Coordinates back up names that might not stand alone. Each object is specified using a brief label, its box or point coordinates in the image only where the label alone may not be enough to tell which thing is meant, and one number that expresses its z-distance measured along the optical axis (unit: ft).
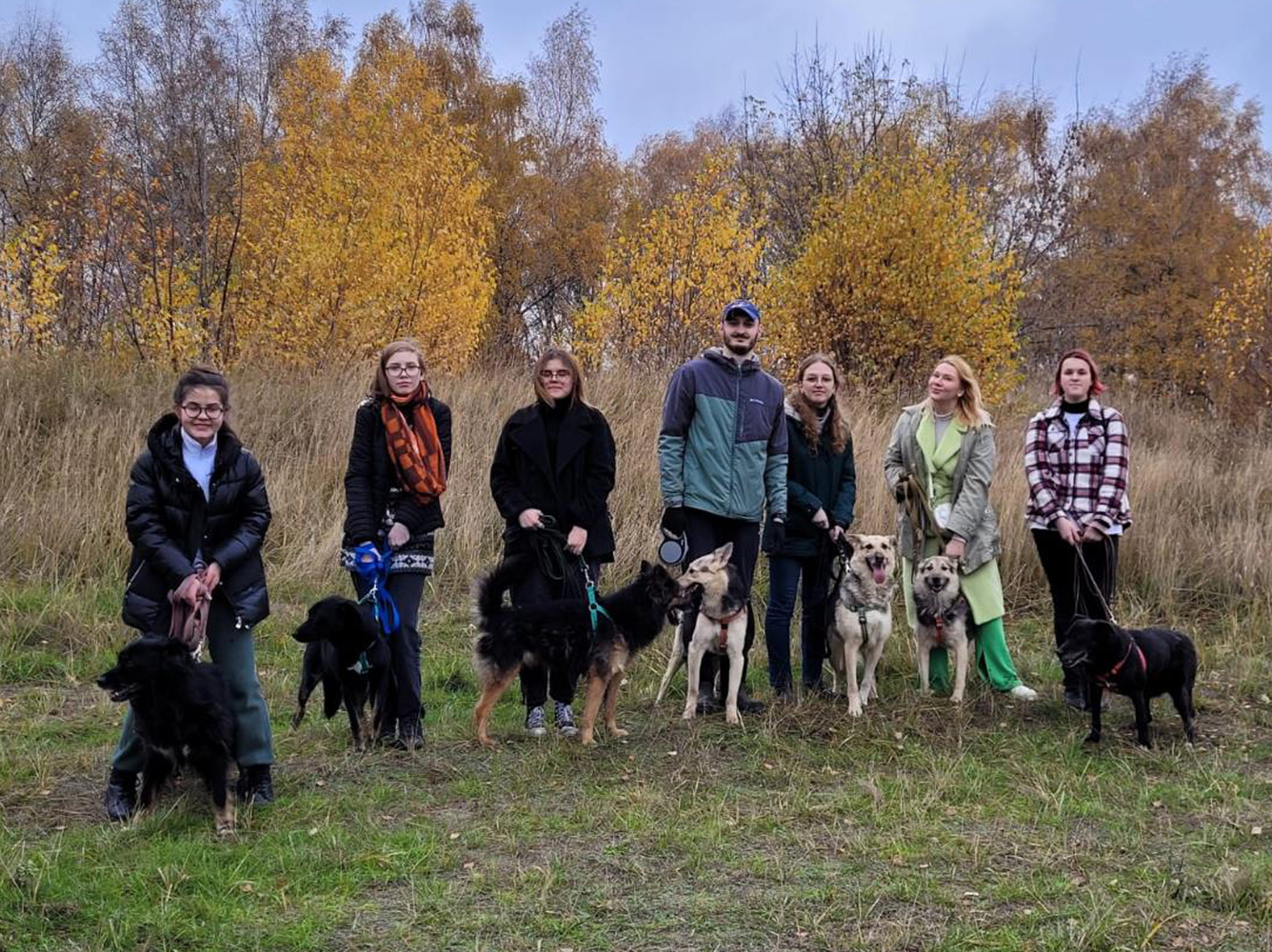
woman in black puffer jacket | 14.34
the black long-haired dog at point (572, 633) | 17.79
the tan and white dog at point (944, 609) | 21.29
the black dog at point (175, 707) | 13.44
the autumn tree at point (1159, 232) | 89.20
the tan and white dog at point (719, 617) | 19.48
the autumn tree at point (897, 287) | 44.91
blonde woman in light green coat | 21.50
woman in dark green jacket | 20.95
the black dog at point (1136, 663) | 18.35
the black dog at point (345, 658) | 16.60
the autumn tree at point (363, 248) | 47.83
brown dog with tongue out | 20.75
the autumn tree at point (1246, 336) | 47.70
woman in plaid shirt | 20.74
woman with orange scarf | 17.43
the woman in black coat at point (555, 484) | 18.61
